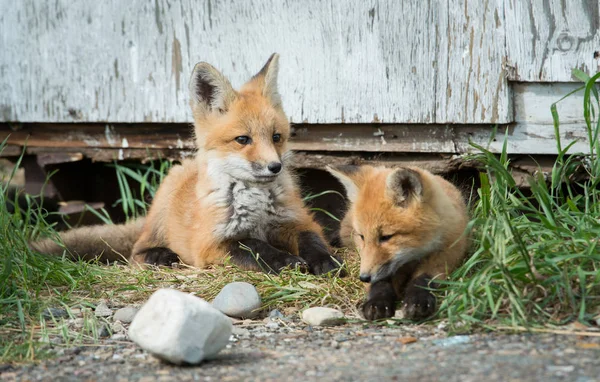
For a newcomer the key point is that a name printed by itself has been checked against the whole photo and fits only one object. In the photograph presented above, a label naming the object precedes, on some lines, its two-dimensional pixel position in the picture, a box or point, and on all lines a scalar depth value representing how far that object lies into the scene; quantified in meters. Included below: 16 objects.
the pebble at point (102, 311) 6.68
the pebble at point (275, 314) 6.64
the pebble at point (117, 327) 6.32
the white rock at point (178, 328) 4.93
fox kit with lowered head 6.24
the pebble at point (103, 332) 6.16
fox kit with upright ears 8.00
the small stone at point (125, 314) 6.55
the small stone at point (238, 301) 6.62
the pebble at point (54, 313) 6.57
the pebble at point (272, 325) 6.34
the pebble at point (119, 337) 6.06
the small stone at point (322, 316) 6.21
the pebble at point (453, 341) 5.29
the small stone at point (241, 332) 6.11
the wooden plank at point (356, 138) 8.80
